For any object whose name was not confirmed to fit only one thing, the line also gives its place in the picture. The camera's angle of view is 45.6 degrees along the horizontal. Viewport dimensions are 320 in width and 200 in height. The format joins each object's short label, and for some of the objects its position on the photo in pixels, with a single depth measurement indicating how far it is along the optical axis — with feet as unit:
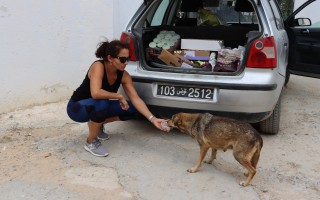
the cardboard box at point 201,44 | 13.70
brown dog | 9.67
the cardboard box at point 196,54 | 13.65
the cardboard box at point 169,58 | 13.05
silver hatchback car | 11.38
